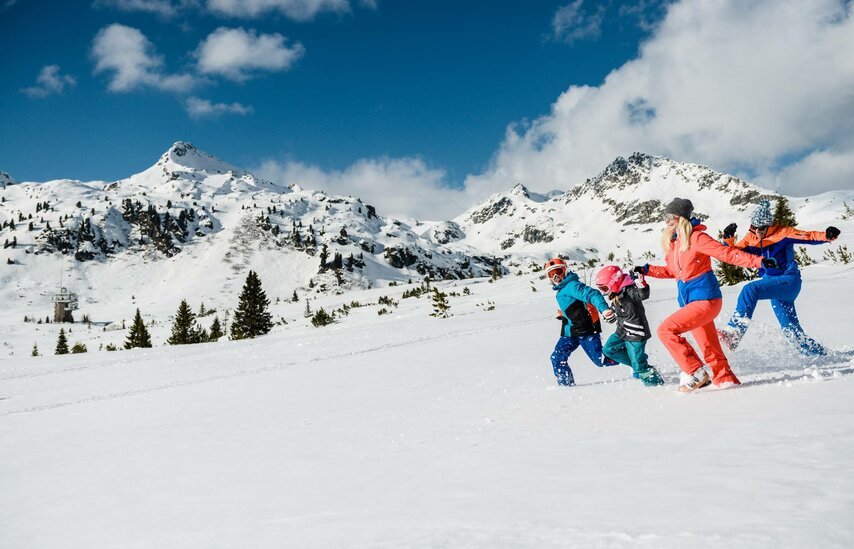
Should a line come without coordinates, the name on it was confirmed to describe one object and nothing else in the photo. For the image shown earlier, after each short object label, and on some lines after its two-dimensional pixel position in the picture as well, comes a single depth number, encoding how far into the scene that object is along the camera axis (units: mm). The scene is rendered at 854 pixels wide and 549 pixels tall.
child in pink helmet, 5309
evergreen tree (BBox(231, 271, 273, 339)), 26422
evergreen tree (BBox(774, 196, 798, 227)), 17023
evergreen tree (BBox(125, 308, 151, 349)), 24312
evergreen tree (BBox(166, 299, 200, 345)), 24875
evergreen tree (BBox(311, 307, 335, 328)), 20094
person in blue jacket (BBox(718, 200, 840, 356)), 5723
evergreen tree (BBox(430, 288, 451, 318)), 16688
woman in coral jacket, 4703
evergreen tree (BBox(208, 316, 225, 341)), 26223
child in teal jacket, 5887
